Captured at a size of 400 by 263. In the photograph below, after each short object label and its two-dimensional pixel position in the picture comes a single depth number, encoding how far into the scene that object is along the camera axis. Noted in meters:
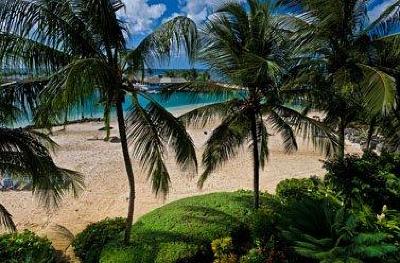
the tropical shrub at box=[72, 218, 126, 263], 11.38
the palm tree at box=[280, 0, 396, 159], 12.07
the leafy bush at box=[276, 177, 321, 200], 13.55
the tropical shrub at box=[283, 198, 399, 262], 6.82
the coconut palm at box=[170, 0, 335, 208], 10.95
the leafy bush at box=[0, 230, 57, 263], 10.18
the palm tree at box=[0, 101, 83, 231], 8.01
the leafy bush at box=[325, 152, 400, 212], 9.77
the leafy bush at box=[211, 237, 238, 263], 9.38
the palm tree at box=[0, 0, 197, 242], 8.09
